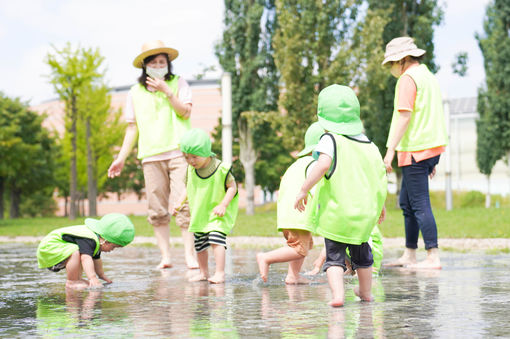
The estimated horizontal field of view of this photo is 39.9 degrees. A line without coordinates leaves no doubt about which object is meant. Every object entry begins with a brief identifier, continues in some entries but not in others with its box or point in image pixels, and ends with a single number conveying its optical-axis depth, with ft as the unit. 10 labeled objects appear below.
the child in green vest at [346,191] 14.03
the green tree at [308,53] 109.50
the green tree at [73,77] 106.42
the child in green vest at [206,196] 19.33
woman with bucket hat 21.67
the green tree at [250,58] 125.08
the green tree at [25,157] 136.56
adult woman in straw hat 23.65
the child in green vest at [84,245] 18.22
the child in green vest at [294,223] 17.76
